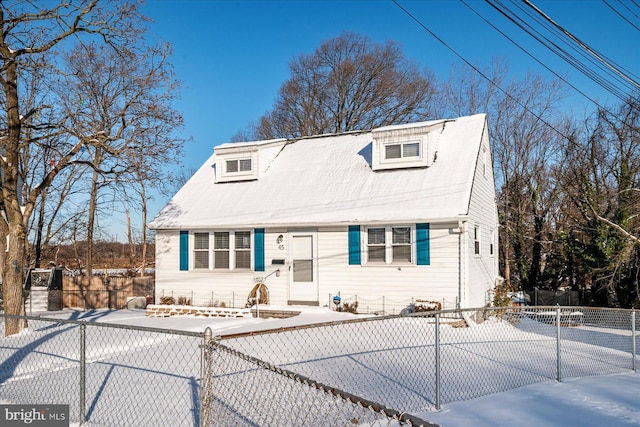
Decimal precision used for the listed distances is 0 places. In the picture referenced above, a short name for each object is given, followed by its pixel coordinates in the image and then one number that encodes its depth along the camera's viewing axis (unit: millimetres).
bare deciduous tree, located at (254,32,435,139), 31656
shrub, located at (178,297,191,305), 15961
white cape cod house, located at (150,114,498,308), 13500
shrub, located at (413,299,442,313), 12827
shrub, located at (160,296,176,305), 16016
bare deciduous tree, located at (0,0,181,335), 11000
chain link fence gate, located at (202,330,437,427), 2910
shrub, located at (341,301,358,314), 13906
